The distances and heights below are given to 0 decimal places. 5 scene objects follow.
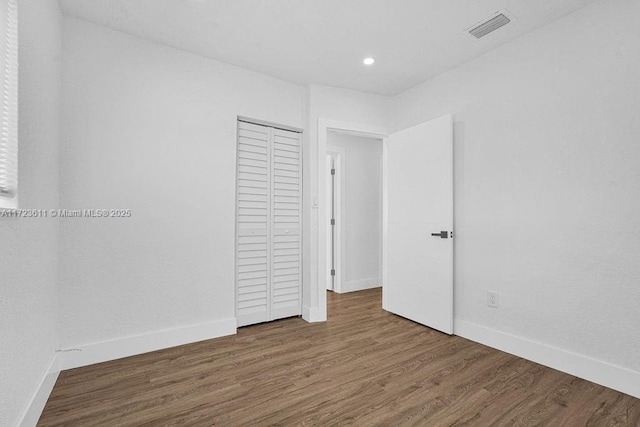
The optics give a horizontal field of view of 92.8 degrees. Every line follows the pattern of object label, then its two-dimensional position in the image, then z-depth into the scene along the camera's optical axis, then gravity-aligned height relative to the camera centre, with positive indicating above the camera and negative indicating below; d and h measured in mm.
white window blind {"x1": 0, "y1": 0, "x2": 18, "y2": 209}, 1265 +472
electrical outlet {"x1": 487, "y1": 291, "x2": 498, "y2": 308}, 2564 -704
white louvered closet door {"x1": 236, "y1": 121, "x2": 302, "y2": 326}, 2996 -102
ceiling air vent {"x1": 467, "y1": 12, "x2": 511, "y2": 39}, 2191 +1427
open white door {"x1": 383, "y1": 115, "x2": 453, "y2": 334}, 2865 -87
